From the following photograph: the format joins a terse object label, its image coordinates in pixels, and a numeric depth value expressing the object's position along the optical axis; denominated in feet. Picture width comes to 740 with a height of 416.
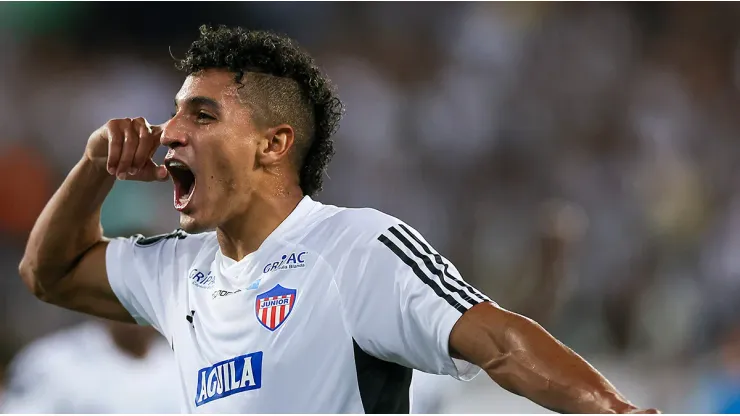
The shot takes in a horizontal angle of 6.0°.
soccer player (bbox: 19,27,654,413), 32.96
